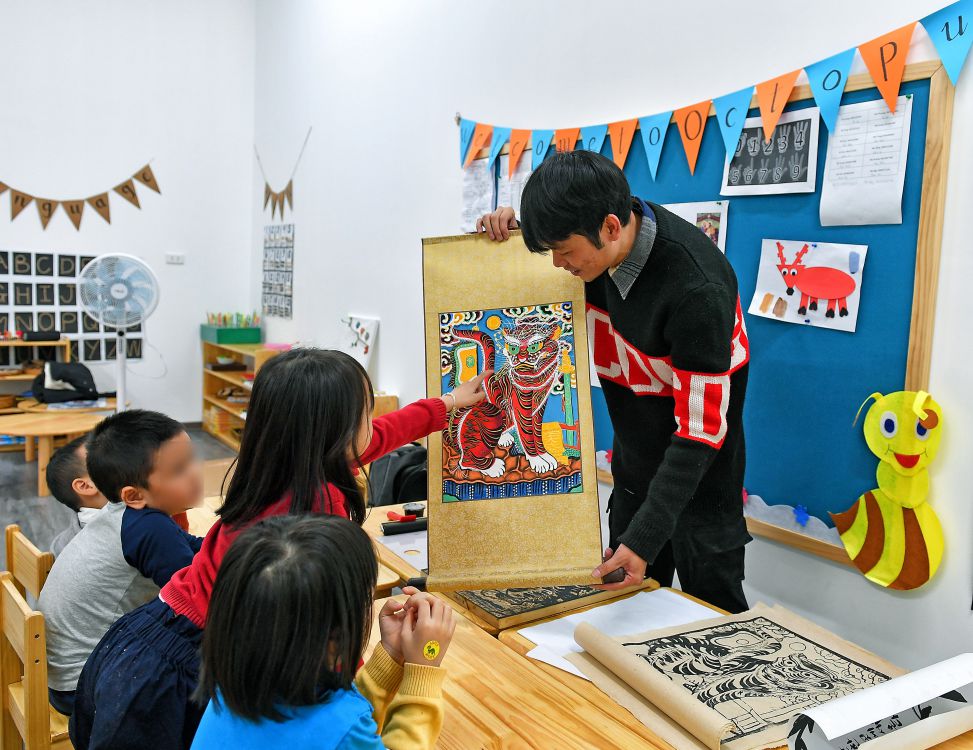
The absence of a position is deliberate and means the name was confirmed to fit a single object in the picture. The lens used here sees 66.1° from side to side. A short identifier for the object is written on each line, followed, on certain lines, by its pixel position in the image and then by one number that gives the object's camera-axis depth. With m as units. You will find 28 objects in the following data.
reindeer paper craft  2.07
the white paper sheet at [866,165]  1.92
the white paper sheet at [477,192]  3.60
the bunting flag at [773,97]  2.15
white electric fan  4.77
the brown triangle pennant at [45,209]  6.37
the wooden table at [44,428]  5.00
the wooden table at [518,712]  1.21
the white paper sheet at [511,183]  3.34
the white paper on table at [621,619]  1.52
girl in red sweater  1.34
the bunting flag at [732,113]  2.29
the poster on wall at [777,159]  2.12
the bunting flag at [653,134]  2.62
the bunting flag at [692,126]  2.46
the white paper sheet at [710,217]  2.42
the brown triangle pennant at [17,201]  6.26
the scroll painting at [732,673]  1.21
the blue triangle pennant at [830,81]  2.01
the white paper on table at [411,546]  2.04
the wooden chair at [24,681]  1.52
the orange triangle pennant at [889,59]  1.88
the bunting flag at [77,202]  6.28
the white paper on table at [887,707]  1.07
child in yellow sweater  0.92
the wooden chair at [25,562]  1.87
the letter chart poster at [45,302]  6.35
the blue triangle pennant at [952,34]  1.75
